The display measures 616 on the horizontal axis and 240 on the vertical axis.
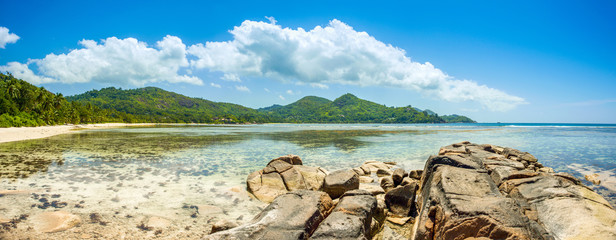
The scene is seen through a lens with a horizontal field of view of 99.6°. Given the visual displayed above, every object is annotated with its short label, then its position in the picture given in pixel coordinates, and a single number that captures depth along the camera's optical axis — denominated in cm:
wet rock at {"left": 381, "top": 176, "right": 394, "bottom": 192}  1252
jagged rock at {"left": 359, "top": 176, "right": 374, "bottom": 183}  1411
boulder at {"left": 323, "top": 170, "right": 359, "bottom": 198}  1066
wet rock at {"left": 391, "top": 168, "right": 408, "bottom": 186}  1230
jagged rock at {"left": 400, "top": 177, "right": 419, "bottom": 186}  1122
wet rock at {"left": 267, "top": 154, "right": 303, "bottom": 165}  1516
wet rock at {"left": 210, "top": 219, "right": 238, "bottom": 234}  670
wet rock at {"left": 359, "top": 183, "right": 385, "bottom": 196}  1150
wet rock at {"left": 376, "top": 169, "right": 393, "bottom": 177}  1575
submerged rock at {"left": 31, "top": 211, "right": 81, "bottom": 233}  722
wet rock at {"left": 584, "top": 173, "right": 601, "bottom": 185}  1382
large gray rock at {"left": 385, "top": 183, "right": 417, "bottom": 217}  919
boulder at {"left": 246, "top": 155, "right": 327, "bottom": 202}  1179
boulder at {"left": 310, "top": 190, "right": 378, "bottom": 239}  597
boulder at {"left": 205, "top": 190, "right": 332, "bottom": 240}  584
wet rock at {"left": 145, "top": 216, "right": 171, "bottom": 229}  788
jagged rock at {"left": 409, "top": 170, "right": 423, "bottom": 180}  1316
